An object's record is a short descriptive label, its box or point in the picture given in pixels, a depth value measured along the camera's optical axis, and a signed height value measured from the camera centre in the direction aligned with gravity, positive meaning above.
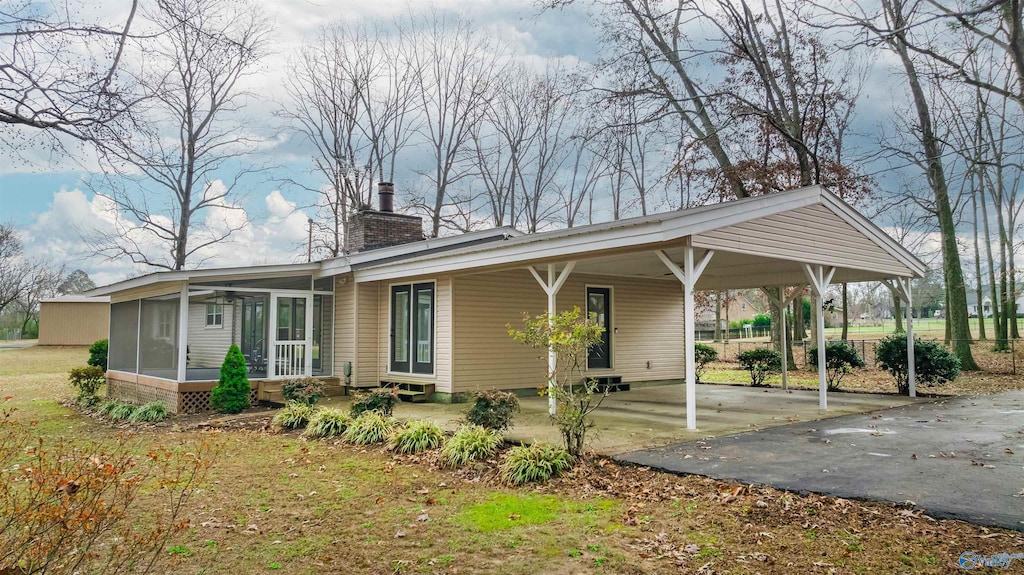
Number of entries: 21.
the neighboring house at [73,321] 31.89 +0.57
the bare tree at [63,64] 5.86 +2.57
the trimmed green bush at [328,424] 8.86 -1.32
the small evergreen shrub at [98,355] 17.50 -0.64
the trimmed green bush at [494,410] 7.61 -0.97
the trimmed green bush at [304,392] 10.30 -1.00
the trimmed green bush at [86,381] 13.85 -1.09
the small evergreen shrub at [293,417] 9.59 -1.31
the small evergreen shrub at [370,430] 8.23 -1.31
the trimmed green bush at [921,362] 12.69 -0.67
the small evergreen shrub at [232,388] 11.34 -1.02
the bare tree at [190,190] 21.36 +5.10
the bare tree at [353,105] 25.73 +9.45
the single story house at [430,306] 10.73 +0.52
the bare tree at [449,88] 26.06 +10.19
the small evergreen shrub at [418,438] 7.52 -1.31
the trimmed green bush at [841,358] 13.55 -0.63
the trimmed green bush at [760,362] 15.57 -0.82
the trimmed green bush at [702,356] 16.69 -0.72
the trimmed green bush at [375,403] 9.16 -1.05
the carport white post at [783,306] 13.50 +0.52
